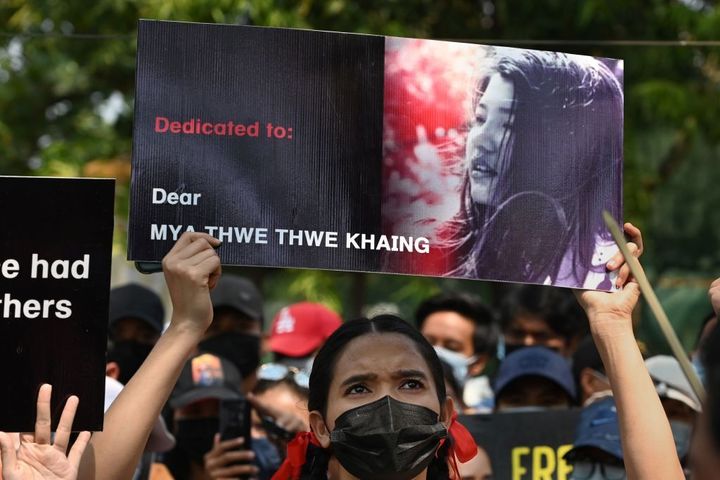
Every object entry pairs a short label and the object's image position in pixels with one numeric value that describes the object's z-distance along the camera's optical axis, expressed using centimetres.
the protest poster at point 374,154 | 574
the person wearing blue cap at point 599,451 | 722
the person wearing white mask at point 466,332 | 1078
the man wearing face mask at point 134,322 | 930
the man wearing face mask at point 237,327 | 979
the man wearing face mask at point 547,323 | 1048
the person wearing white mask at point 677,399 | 792
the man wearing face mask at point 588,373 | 929
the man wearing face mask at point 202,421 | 823
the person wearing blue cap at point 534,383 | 905
